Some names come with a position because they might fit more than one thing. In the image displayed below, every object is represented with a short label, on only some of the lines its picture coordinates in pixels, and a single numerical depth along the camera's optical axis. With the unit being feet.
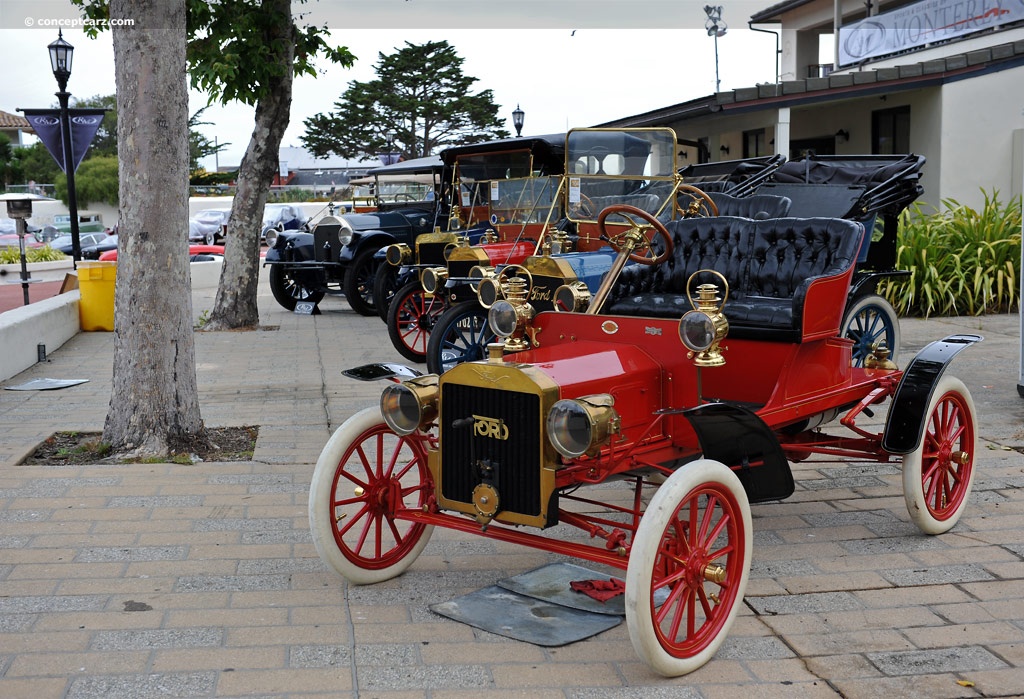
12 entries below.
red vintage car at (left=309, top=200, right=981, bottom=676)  11.29
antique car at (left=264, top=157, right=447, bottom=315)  45.01
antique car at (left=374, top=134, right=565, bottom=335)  33.86
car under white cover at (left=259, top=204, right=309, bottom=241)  95.45
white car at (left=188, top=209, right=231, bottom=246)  107.24
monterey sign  60.54
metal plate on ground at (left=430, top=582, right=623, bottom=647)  11.85
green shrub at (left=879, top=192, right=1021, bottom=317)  38.96
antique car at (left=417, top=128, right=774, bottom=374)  26.55
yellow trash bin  41.04
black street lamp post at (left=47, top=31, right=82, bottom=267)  45.21
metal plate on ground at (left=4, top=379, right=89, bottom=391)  28.09
